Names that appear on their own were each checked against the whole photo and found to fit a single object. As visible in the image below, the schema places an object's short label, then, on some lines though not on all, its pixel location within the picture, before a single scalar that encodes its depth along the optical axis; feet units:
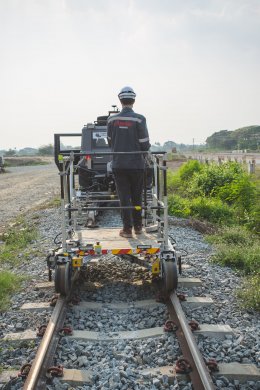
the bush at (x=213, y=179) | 52.44
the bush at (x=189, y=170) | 67.13
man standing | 20.44
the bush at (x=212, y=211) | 39.75
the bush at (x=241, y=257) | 23.94
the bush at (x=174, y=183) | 61.70
